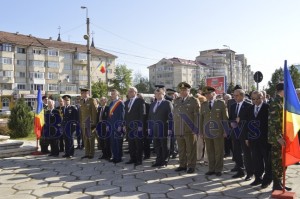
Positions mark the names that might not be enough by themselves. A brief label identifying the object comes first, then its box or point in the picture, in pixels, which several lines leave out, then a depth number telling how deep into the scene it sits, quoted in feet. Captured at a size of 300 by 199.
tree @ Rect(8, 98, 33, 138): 45.47
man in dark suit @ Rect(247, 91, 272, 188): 18.40
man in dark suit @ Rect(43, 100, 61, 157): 30.71
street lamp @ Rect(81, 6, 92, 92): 71.34
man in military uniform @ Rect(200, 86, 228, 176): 21.58
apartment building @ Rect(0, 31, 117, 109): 174.08
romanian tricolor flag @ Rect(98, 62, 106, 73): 108.75
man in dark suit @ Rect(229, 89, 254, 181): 20.02
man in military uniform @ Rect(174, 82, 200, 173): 22.79
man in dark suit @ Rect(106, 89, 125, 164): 26.78
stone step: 30.15
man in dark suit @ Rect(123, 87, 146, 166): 25.90
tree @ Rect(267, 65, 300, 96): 121.88
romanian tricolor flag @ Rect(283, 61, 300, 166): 15.60
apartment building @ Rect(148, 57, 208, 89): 291.79
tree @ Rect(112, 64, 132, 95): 203.51
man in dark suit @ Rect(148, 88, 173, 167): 24.86
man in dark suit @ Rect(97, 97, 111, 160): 29.04
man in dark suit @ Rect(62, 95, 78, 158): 29.70
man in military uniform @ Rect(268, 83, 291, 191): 16.67
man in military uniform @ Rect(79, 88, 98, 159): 28.63
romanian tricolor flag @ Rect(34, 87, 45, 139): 31.76
